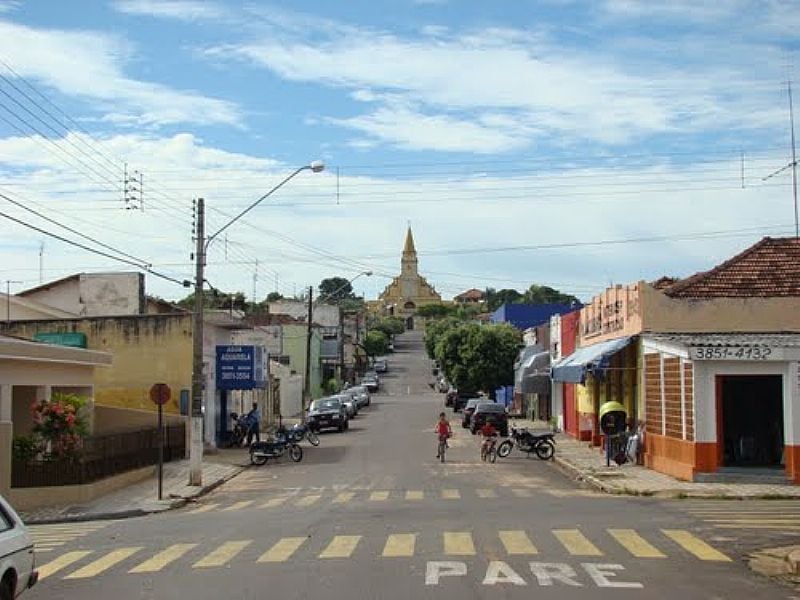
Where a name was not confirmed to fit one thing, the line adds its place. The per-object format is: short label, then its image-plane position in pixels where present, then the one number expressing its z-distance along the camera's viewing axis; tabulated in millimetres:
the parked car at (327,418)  54719
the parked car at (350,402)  61925
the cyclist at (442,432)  35656
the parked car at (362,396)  76812
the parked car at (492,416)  46875
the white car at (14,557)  10023
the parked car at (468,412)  56294
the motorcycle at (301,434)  40344
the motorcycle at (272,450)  38156
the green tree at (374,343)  153062
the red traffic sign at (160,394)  28141
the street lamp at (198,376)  29828
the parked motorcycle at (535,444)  37719
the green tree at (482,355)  76312
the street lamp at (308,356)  61000
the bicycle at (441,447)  35875
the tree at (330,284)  189088
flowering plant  26047
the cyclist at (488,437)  35781
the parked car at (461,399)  74156
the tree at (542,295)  168000
